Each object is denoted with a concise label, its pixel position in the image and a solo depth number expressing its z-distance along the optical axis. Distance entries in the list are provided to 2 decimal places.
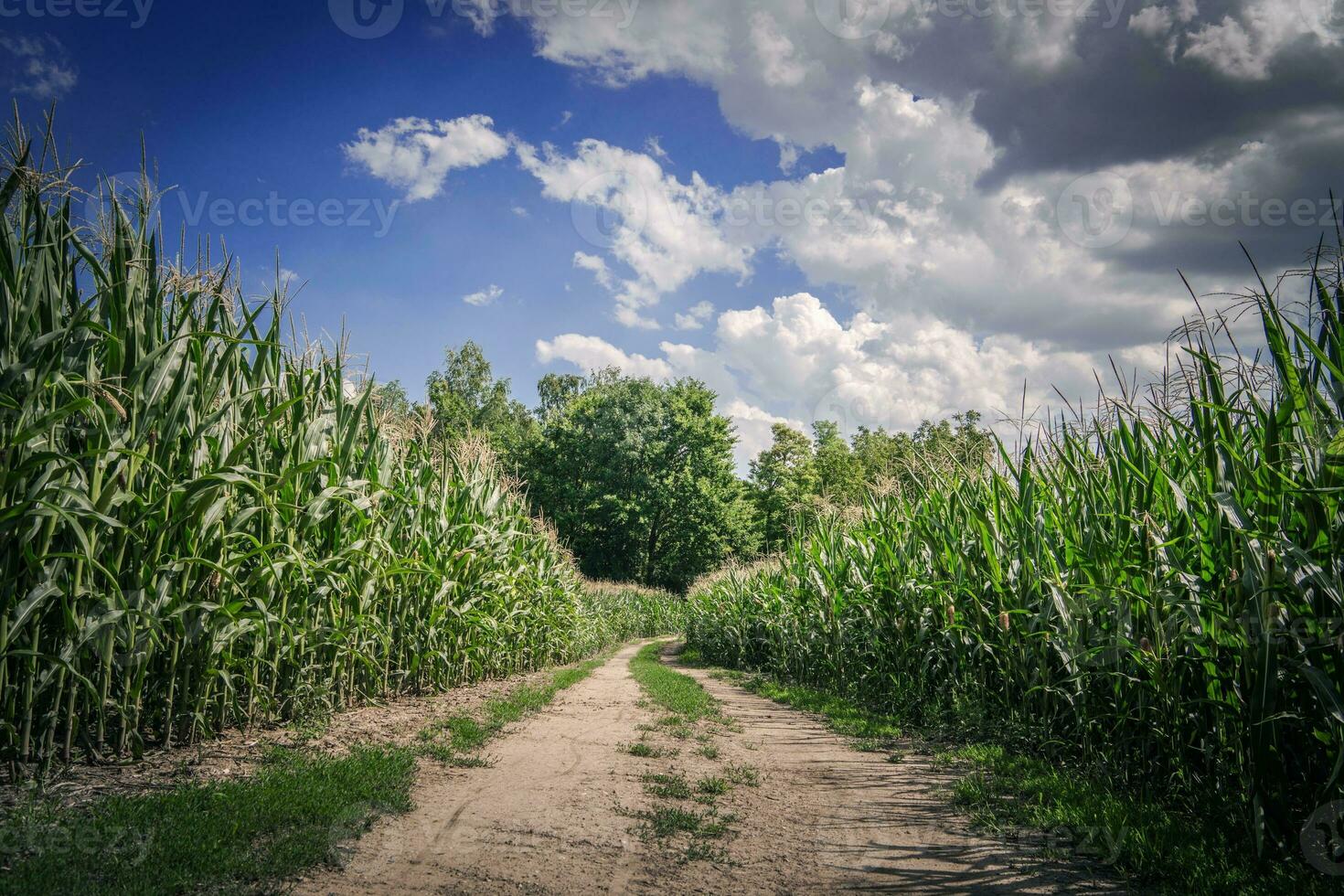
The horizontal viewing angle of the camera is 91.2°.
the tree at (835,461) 53.75
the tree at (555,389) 68.31
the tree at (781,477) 51.97
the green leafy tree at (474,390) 59.12
